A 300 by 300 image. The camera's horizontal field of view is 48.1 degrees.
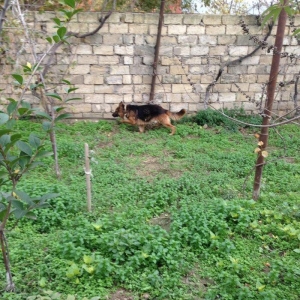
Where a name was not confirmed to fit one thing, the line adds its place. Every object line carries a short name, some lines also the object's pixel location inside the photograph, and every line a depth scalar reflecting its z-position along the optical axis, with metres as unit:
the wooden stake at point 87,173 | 3.72
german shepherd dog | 6.85
